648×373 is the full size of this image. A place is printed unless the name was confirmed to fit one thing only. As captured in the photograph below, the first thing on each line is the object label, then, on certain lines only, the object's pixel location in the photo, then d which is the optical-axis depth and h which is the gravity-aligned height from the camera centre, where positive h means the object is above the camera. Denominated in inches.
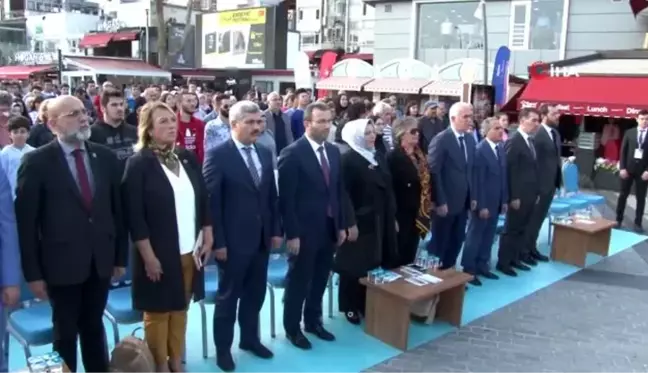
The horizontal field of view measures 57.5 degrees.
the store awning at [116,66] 959.6 +33.7
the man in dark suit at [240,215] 140.5 -29.9
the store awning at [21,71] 1109.7 +23.2
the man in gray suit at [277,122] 313.9 -16.3
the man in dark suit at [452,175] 205.0 -27.2
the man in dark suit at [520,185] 235.8 -34.0
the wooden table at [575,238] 259.3 -60.4
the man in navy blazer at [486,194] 220.5 -35.6
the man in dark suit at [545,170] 249.0 -28.9
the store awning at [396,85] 662.1 +11.6
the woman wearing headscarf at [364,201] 171.6 -31.1
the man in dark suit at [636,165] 326.6 -34.1
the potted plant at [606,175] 457.1 -56.2
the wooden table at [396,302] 165.8 -59.3
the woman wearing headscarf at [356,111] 280.0 -8.1
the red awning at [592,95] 447.2 +5.8
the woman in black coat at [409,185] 188.7 -28.4
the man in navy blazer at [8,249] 107.6 -30.1
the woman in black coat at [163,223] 122.8 -28.5
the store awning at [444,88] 620.4 +9.5
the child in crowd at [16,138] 182.4 -17.3
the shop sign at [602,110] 441.1 -5.8
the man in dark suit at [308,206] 155.3 -30.3
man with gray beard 110.7 -25.8
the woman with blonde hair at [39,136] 230.2 -20.4
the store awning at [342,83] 713.5 +13.0
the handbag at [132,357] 121.0 -55.4
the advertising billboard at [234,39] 1013.8 +91.2
